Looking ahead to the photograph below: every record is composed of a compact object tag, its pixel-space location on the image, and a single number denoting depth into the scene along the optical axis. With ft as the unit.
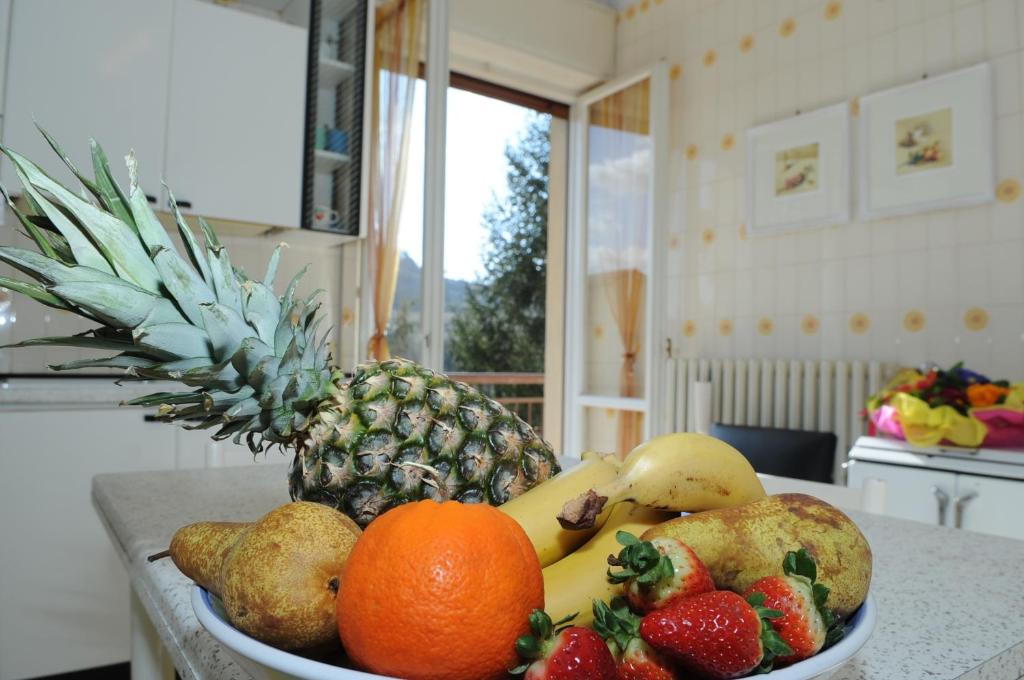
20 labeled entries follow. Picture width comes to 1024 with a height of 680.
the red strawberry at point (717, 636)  1.06
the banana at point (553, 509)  1.71
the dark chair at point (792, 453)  9.87
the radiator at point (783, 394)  10.25
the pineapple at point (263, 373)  1.81
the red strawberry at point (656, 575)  1.18
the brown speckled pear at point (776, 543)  1.41
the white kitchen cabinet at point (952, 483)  7.02
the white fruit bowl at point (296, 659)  1.06
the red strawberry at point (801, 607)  1.14
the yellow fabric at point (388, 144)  11.03
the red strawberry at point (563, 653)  1.05
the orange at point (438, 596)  1.11
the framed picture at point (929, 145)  9.47
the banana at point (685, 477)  1.70
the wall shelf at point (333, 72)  10.54
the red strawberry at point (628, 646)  1.12
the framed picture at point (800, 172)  11.00
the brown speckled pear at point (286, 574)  1.23
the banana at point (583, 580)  1.40
